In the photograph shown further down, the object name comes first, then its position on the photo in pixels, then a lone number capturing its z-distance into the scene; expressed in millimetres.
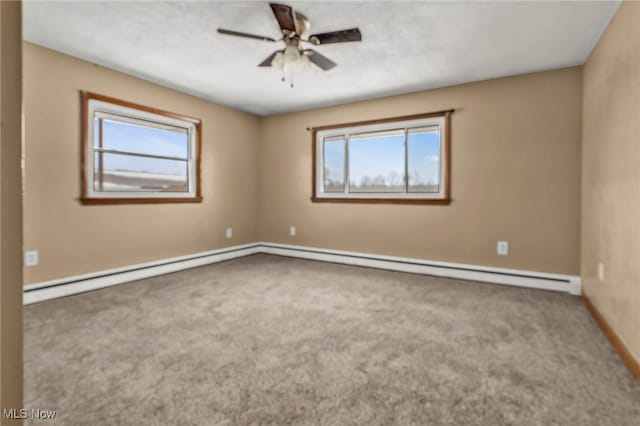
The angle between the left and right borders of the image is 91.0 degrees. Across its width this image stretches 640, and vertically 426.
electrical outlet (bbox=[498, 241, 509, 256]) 3479
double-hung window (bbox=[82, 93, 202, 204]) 3229
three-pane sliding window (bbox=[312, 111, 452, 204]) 3939
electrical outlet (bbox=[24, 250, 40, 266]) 2752
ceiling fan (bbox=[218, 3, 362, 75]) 2212
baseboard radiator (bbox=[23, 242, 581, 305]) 2990
